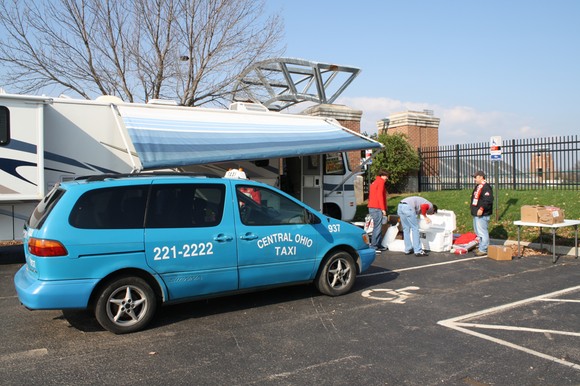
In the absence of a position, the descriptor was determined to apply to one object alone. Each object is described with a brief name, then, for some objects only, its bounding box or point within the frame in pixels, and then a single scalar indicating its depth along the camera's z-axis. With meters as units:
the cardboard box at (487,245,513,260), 9.55
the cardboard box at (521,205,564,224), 9.16
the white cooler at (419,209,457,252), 10.50
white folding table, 9.14
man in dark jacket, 9.95
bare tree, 14.79
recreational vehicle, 8.43
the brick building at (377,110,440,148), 22.92
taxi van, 4.99
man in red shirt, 10.62
